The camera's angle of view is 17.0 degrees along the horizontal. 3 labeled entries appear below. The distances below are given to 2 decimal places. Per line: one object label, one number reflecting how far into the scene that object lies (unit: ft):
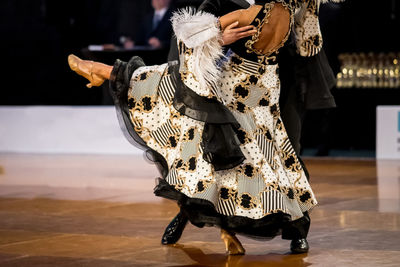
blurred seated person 55.28
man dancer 21.60
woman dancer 19.31
